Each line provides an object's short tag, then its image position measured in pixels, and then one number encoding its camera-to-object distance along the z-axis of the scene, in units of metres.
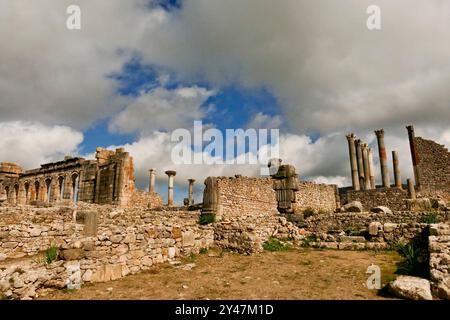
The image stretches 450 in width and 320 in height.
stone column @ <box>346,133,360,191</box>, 29.66
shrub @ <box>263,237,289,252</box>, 10.74
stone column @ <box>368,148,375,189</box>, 30.67
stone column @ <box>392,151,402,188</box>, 28.90
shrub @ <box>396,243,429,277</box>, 6.72
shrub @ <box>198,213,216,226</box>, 12.41
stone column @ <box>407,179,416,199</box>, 23.95
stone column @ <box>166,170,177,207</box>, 27.41
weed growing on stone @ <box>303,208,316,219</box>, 14.64
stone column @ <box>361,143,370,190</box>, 29.84
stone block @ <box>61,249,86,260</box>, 5.96
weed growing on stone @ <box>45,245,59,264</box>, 5.88
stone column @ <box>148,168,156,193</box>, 27.45
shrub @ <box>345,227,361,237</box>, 11.72
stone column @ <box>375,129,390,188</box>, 28.61
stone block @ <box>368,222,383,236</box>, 10.91
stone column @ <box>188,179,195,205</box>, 28.26
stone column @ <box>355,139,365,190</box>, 29.89
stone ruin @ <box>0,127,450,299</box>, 6.22
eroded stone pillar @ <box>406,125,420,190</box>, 28.47
